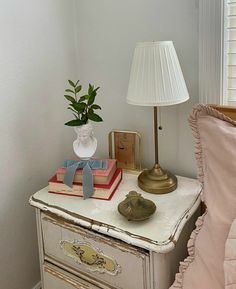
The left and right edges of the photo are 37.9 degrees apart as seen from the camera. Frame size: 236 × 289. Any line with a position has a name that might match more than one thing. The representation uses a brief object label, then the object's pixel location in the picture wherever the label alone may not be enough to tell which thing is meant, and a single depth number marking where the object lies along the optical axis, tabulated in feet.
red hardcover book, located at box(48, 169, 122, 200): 4.13
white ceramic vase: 4.26
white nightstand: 3.49
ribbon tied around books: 4.13
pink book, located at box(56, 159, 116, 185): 4.14
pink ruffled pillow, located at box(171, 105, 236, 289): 2.94
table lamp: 3.80
